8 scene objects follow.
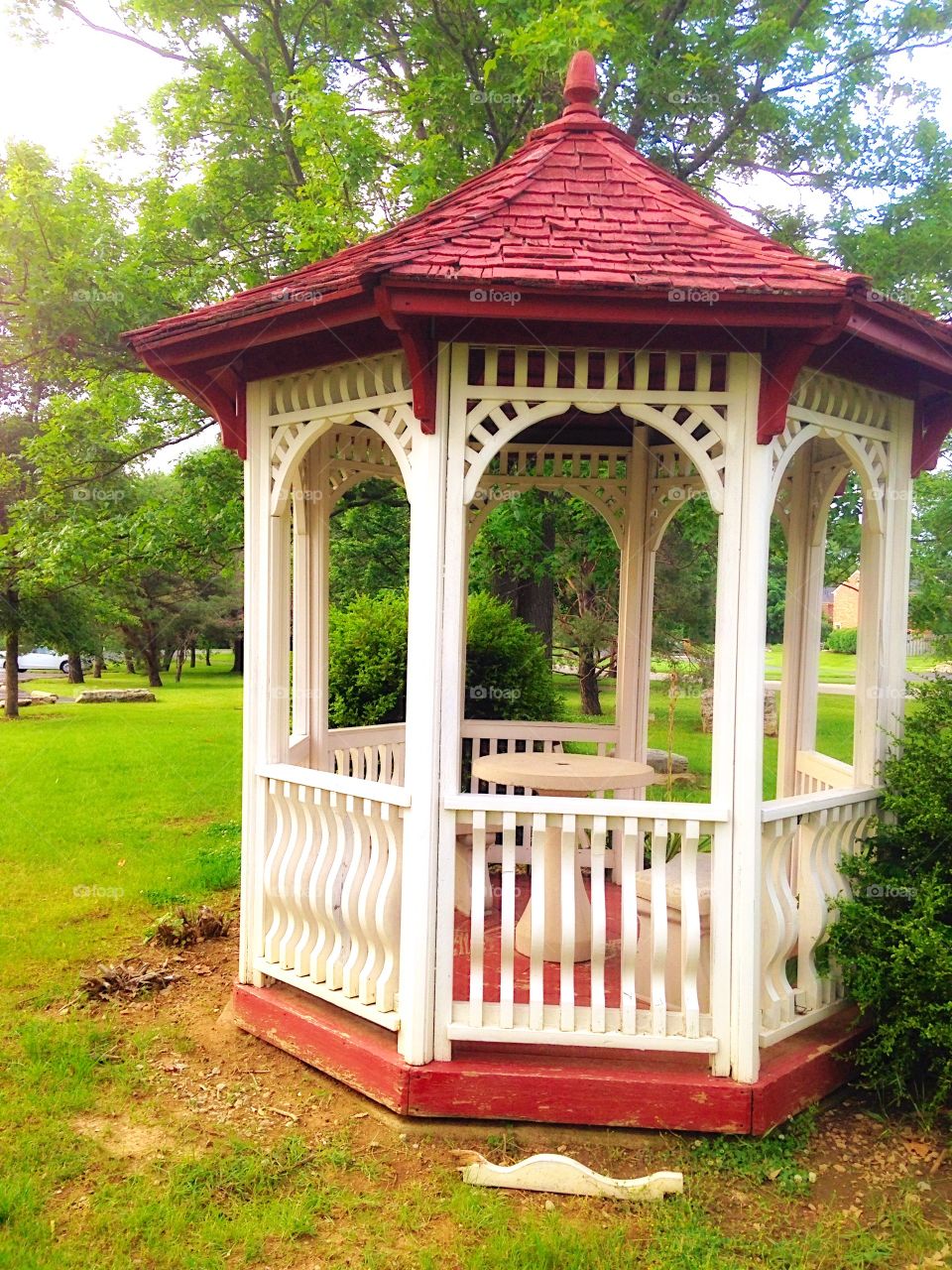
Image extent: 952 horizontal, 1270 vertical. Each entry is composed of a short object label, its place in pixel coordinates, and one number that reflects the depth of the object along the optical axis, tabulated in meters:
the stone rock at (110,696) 22.41
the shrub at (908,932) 3.65
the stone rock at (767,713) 16.34
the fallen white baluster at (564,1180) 3.27
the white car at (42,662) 43.25
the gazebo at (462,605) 3.52
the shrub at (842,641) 26.55
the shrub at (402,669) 8.19
